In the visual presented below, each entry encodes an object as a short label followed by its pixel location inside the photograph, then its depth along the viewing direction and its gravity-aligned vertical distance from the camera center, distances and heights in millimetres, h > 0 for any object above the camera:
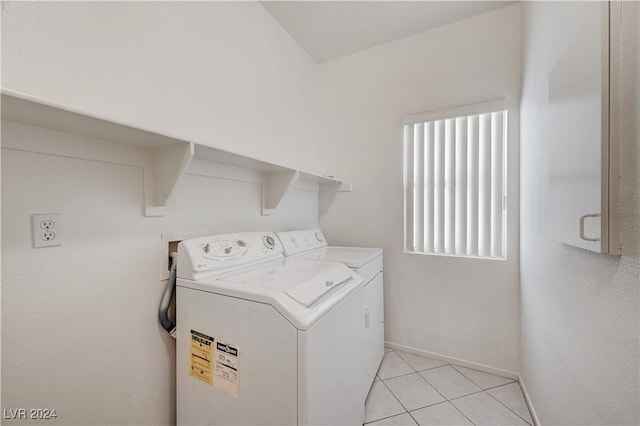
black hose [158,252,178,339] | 1171 -440
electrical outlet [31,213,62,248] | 827 -61
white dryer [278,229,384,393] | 1607 -412
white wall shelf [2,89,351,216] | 727 +281
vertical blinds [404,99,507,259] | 1907 +227
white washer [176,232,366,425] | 869 -518
